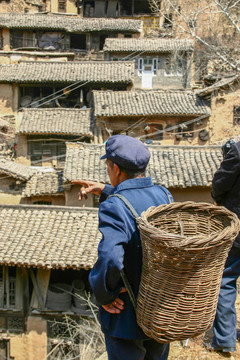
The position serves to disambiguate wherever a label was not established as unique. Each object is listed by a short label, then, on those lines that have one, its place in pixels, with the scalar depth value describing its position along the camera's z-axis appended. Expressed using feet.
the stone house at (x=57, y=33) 87.10
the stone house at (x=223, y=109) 65.46
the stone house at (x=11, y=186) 52.03
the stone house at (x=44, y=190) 51.85
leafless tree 80.23
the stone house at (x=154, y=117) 64.75
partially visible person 10.30
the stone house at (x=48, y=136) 66.03
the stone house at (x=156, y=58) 81.56
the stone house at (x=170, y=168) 41.83
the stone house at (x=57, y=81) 73.26
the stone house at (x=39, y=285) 34.19
